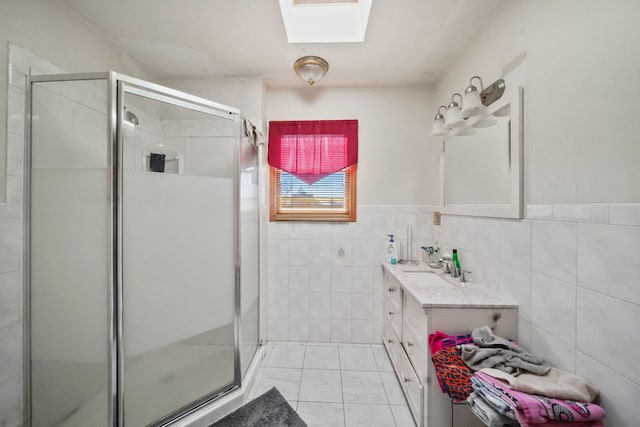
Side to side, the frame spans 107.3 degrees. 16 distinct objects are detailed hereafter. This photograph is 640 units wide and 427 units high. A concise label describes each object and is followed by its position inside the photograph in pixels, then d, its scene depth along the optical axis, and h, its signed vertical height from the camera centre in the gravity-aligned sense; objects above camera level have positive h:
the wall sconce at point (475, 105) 1.34 +0.66
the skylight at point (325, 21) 1.49 +1.25
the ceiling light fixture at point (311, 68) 1.73 +1.10
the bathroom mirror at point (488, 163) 1.19 +0.31
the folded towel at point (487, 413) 0.78 -0.68
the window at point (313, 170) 2.13 +0.39
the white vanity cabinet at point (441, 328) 1.17 -0.59
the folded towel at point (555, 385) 0.78 -0.59
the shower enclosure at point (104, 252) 1.11 -0.20
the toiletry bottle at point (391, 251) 2.10 -0.34
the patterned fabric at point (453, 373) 0.90 -0.65
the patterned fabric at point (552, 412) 0.73 -0.62
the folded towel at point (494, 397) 0.76 -0.63
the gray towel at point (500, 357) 0.91 -0.59
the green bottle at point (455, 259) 1.67 -0.33
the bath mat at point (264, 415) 1.36 -1.22
